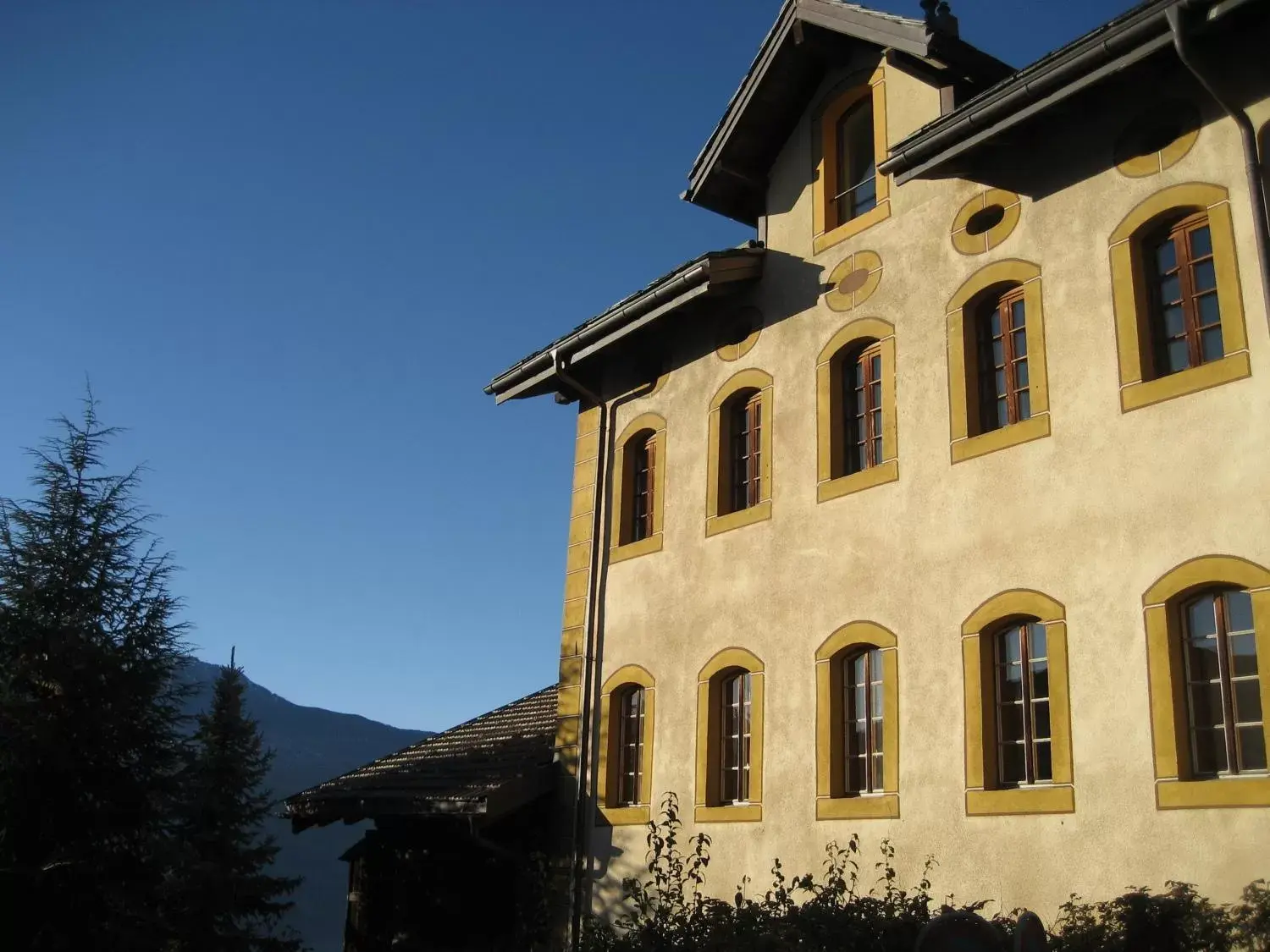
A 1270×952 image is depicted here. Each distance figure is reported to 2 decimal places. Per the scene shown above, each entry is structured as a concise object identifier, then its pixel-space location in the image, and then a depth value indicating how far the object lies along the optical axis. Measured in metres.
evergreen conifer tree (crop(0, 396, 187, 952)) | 15.13
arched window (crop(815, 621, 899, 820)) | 10.88
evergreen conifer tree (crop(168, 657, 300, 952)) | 19.61
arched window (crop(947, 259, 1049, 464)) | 10.43
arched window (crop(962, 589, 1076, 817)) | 9.47
